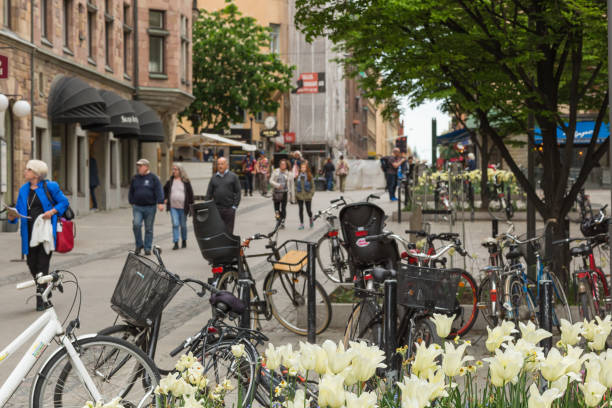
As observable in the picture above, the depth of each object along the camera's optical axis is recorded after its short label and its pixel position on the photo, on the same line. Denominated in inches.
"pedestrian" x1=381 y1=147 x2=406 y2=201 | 1160.8
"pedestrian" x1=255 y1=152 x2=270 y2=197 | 1528.1
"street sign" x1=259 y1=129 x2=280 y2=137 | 2056.2
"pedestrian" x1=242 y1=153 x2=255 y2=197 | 1457.9
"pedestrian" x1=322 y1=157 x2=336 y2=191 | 1635.1
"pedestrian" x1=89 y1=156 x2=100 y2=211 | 1069.8
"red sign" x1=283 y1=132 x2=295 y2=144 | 2412.6
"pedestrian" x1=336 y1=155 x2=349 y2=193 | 1563.7
